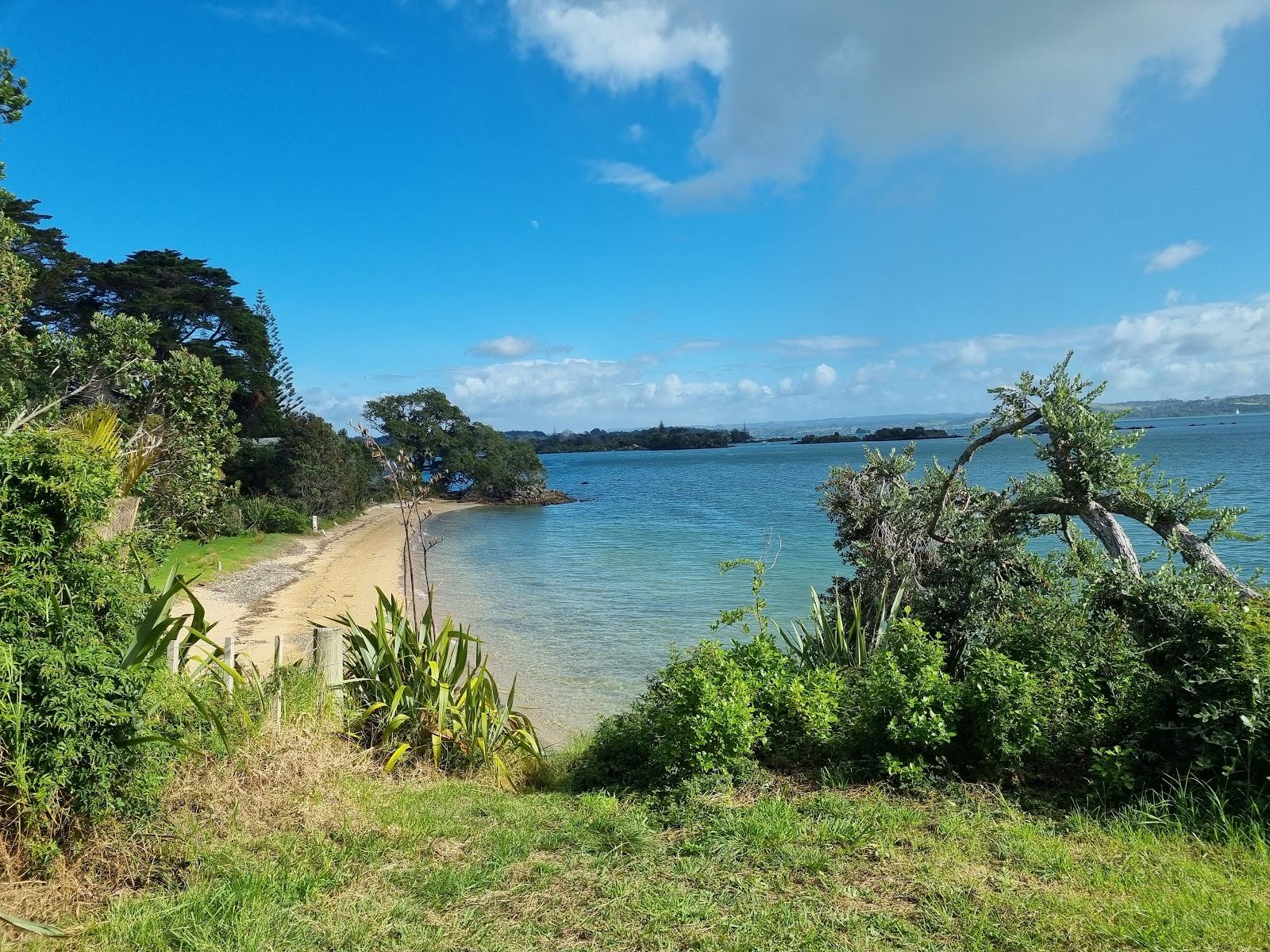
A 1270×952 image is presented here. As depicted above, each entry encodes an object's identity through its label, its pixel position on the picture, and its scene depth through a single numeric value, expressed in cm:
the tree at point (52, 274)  3000
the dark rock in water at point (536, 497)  6044
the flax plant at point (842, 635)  602
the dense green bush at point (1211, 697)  350
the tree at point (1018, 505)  537
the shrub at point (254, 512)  3016
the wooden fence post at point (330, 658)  504
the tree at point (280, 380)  4662
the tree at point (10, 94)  984
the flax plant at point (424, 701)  513
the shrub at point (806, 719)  452
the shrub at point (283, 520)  3144
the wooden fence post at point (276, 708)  405
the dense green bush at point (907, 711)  419
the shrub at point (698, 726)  426
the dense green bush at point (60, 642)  269
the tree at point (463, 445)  6144
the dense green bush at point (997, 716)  400
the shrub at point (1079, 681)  405
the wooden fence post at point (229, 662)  454
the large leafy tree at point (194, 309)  3550
